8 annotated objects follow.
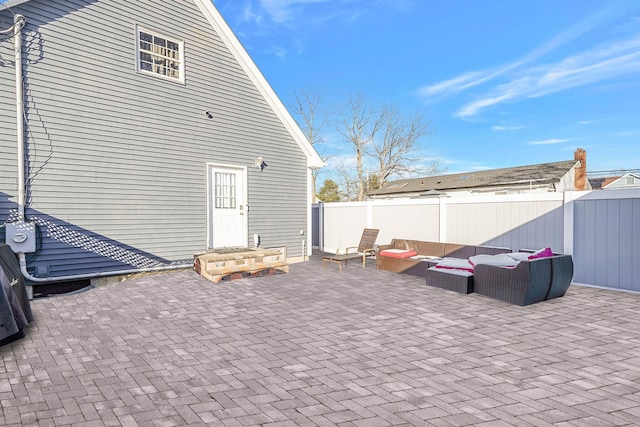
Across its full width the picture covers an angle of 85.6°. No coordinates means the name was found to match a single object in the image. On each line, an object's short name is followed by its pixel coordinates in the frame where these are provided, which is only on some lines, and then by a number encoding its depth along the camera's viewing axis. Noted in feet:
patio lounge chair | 31.31
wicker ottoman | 19.90
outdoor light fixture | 31.24
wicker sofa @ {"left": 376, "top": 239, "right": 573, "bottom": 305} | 17.25
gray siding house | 20.35
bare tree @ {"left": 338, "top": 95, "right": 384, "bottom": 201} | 91.43
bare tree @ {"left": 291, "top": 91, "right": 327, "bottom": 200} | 88.94
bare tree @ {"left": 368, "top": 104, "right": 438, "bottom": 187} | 92.53
